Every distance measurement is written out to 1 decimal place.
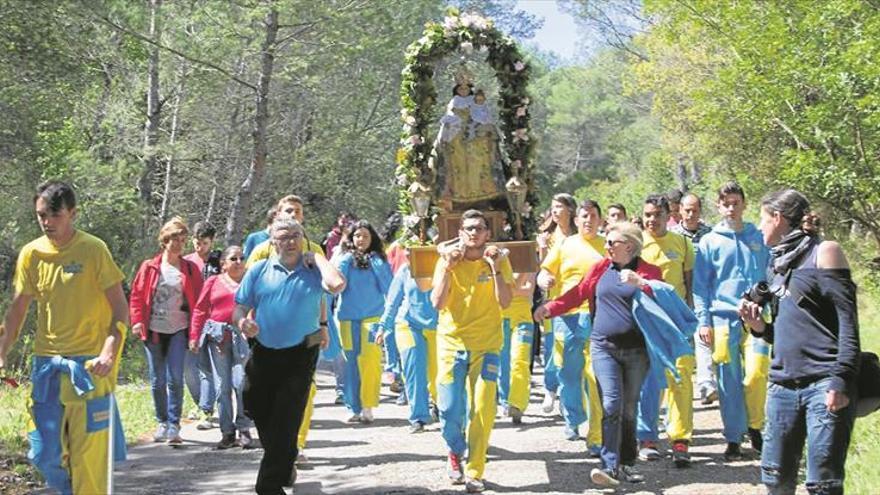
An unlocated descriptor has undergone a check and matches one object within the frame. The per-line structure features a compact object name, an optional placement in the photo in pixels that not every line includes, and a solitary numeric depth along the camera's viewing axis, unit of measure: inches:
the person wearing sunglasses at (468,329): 301.6
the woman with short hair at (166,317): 382.0
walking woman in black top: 204.7
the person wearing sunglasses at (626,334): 288.2
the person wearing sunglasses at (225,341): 374.3
